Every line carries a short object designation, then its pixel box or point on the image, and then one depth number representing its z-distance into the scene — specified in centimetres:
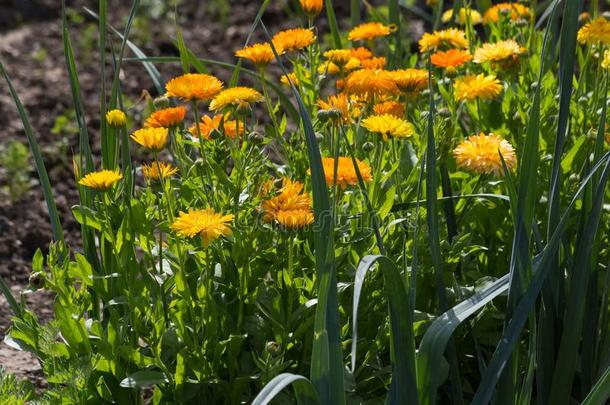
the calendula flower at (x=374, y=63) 472
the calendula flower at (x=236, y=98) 385
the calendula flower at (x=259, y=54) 409
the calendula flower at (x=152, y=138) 351
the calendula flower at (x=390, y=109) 408
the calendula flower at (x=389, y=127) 364
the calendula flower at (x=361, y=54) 487
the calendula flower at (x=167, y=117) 358
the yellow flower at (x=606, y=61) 427
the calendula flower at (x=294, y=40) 430
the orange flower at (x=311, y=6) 459
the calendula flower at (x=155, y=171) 366
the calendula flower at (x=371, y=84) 413
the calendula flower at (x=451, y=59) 452
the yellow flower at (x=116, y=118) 372
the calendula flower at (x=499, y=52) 461
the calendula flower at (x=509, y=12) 561
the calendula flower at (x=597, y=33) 432
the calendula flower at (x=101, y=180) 343
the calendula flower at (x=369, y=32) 499
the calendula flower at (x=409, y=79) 405
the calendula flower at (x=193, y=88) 366
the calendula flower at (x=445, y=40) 486
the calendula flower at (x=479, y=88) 427
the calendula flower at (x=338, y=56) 452
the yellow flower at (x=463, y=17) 585
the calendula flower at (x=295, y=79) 455
